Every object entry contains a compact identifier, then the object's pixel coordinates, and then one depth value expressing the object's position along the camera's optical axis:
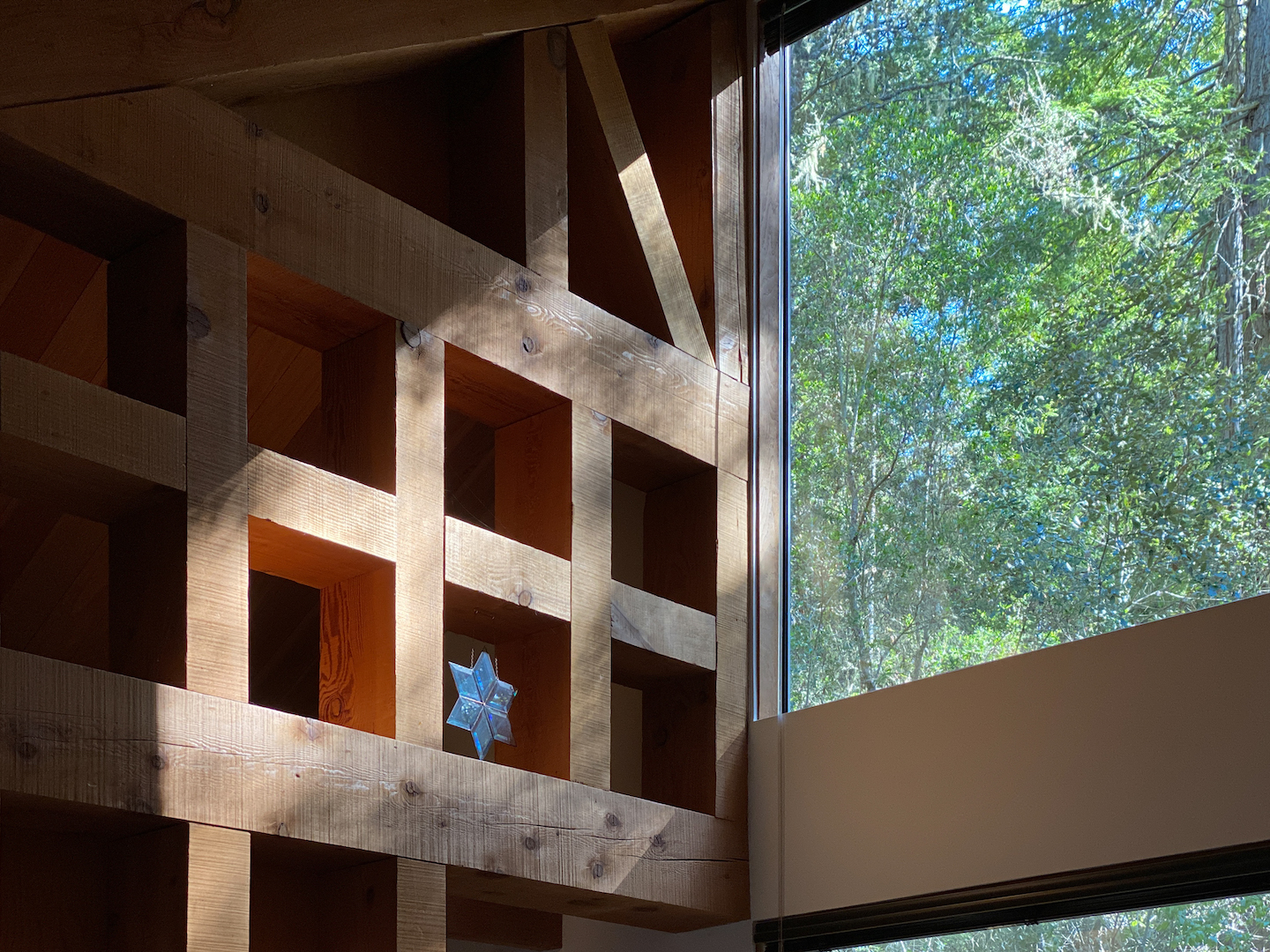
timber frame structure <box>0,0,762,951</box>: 2.55
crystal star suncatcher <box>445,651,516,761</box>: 3.05
